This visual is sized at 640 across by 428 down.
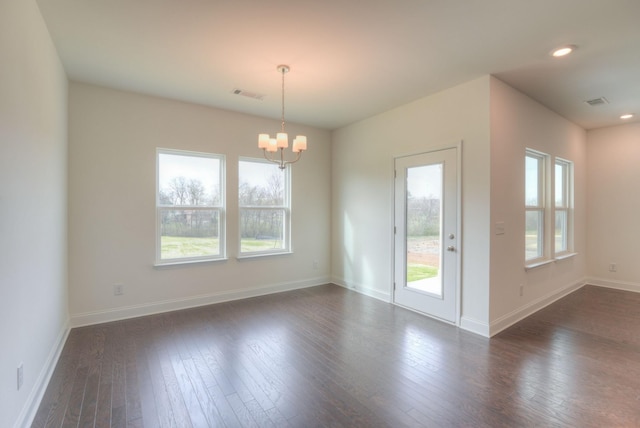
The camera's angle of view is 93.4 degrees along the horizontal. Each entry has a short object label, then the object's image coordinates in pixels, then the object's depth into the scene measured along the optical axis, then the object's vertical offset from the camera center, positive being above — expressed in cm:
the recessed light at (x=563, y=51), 270 +150
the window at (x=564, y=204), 503 +17
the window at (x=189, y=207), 410 +11
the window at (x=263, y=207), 476 +12
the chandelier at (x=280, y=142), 312 +76
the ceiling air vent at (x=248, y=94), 379 +155
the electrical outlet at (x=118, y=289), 373 -94
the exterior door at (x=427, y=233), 367 -25
